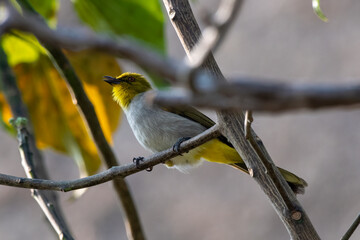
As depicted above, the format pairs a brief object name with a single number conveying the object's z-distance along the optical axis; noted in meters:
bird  6.95
